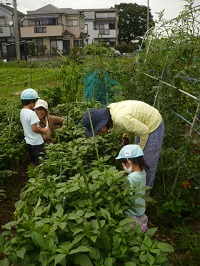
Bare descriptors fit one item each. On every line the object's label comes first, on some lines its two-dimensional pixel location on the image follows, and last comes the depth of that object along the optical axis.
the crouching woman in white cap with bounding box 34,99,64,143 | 2.76
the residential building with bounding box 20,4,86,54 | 24.44
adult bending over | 1.95
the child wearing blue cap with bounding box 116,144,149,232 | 1.73
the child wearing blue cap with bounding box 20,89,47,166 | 2.66
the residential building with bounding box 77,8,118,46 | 30.17
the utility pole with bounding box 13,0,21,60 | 17.85
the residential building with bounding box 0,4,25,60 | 24.52
